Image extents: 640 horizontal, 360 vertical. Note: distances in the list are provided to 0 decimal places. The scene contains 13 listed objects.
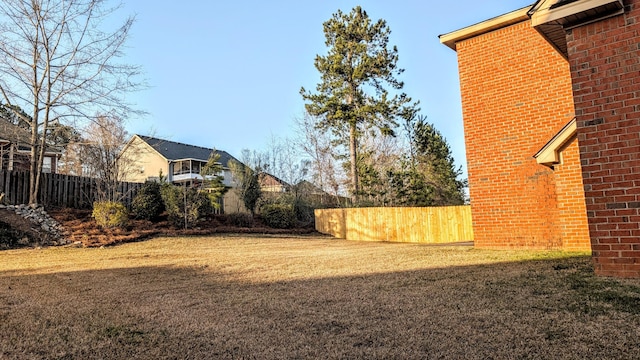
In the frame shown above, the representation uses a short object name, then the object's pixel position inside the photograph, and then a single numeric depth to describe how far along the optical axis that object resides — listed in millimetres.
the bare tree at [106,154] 14398
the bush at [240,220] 17531
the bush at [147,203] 14547
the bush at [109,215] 12516
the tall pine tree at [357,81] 22547
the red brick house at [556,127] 4551
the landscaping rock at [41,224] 11008
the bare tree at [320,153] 24516
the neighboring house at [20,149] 13266
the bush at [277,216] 17953
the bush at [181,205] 14578
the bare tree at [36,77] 12734
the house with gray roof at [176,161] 36719
